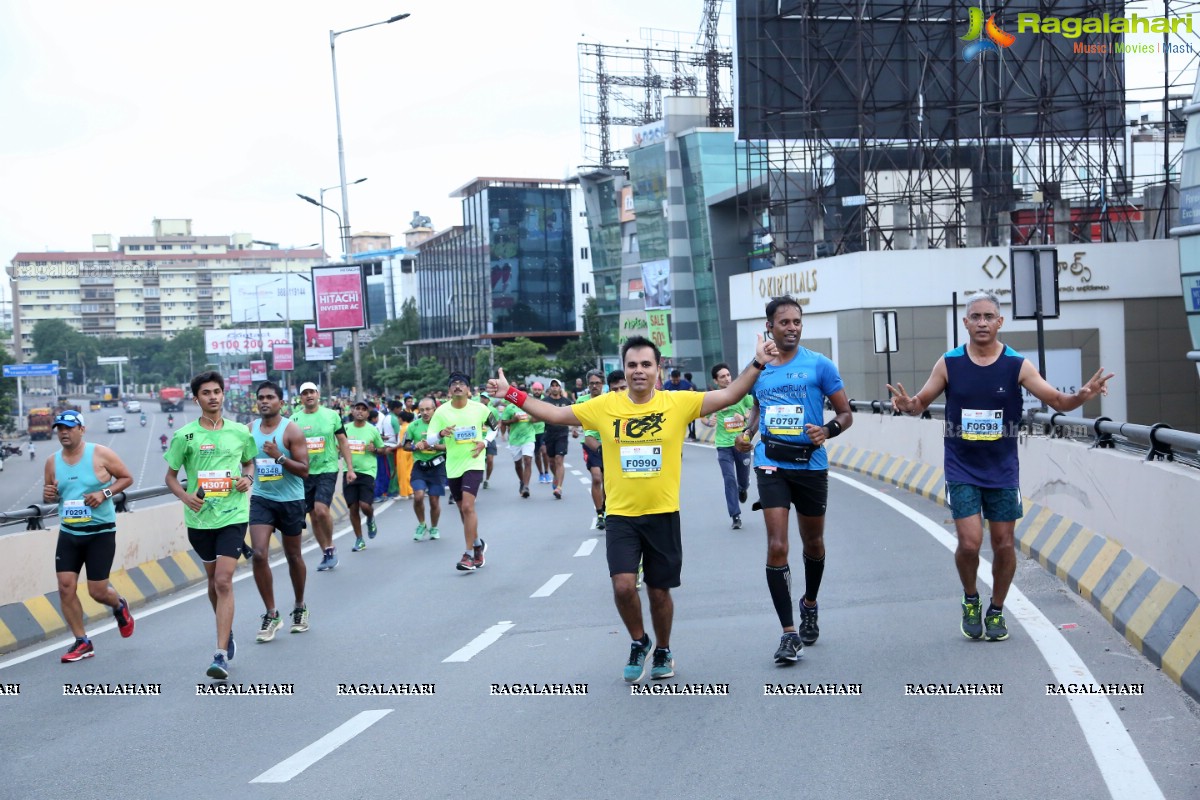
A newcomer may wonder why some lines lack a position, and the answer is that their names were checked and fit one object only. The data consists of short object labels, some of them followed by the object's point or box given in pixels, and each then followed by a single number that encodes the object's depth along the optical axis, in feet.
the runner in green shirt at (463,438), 43.52
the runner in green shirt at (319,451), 43.70
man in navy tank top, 24.70
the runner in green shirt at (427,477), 51.21
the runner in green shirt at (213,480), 28.68
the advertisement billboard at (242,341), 293.02
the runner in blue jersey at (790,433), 24.72
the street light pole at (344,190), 119.14
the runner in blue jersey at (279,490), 32.17
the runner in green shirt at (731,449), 48.06
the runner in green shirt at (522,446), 67.41
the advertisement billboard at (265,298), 280.10
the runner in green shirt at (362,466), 51.98
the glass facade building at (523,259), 382.42
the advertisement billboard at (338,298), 127.34
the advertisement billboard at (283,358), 260.42
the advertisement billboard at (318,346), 209.22
